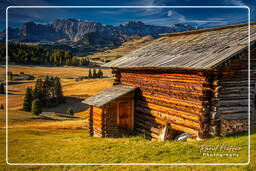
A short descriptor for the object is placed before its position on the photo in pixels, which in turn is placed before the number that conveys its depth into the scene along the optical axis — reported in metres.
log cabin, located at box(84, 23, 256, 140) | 10.12
